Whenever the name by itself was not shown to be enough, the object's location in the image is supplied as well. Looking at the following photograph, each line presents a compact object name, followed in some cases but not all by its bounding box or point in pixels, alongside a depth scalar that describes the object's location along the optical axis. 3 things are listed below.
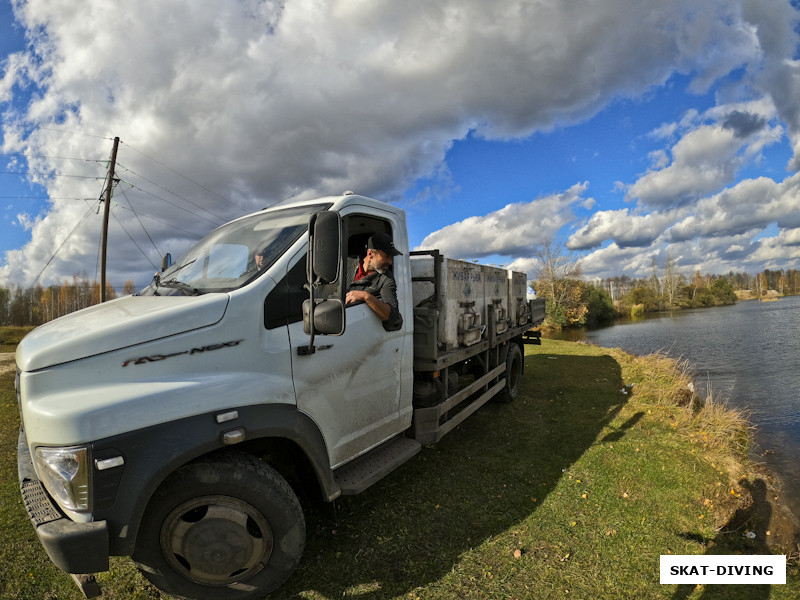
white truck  2.15
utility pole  17.14
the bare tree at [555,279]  38.09
